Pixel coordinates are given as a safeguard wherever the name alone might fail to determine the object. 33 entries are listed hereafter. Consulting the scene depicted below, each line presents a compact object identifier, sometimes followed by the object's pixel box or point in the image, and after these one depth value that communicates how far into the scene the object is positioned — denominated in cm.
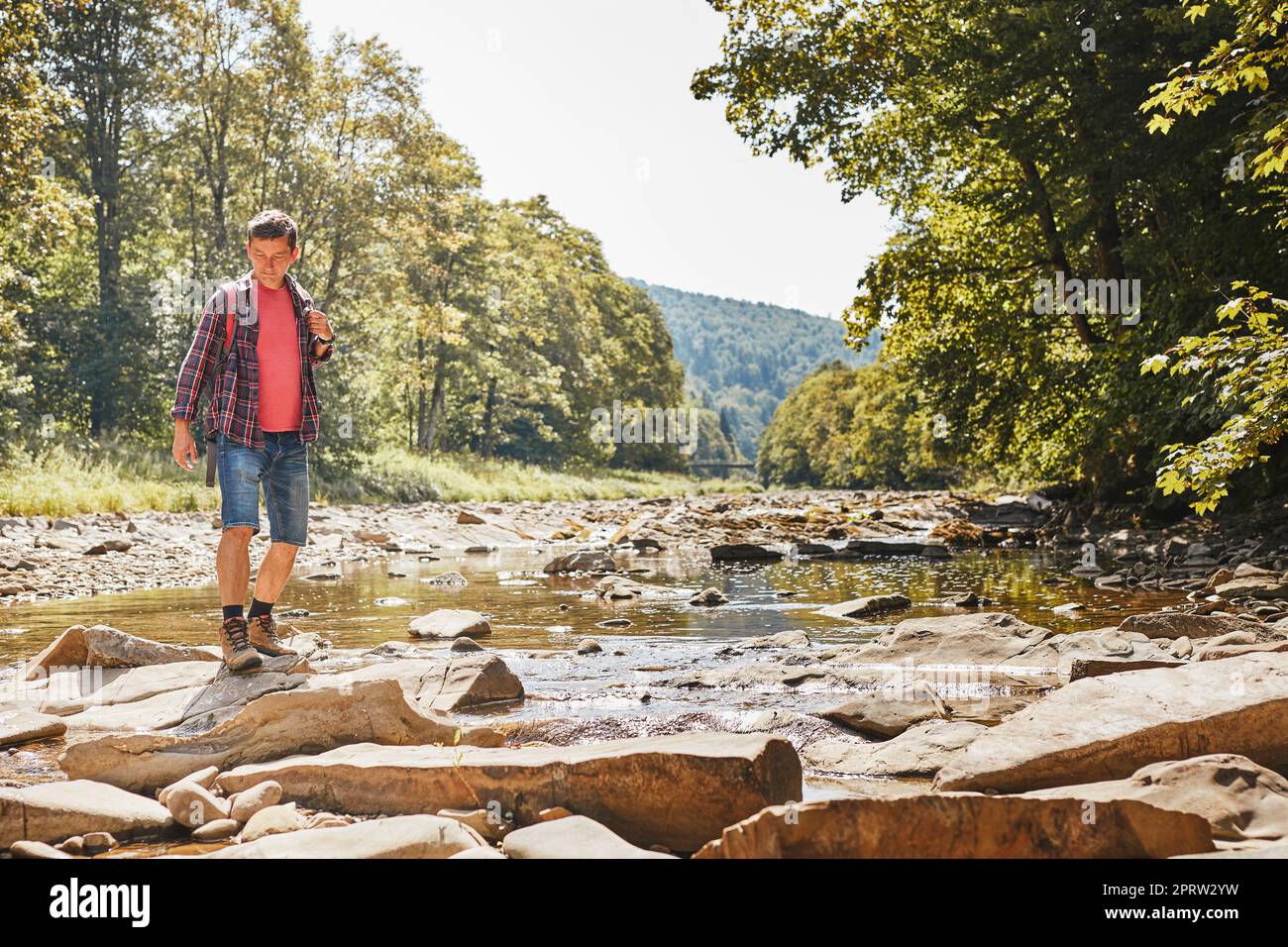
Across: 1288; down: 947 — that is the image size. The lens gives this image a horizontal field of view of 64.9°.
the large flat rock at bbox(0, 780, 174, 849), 348
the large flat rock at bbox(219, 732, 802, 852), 356
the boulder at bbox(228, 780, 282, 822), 381
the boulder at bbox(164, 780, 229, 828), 370
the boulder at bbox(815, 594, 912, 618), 1012
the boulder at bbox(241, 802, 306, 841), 358
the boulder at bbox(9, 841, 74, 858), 320
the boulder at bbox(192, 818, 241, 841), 362
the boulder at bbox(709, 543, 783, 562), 1845
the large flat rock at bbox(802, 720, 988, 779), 443
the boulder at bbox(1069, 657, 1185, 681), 546
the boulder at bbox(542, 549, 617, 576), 1549
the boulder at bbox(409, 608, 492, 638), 885
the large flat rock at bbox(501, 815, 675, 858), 306
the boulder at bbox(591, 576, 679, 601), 1218
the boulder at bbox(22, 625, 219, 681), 648
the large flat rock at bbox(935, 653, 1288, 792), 395
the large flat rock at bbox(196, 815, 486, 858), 309
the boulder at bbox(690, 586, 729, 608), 1148
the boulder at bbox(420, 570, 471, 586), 1409
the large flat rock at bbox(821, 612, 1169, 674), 650
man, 562
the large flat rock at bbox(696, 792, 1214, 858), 297
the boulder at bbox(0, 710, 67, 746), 491
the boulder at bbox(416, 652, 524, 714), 587
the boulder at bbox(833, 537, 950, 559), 1880
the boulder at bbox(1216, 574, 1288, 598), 995
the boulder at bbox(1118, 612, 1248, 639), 731
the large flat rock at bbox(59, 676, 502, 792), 430
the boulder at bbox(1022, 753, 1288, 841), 325
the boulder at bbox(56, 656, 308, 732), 517
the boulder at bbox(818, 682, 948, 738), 514
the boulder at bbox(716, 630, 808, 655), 807
